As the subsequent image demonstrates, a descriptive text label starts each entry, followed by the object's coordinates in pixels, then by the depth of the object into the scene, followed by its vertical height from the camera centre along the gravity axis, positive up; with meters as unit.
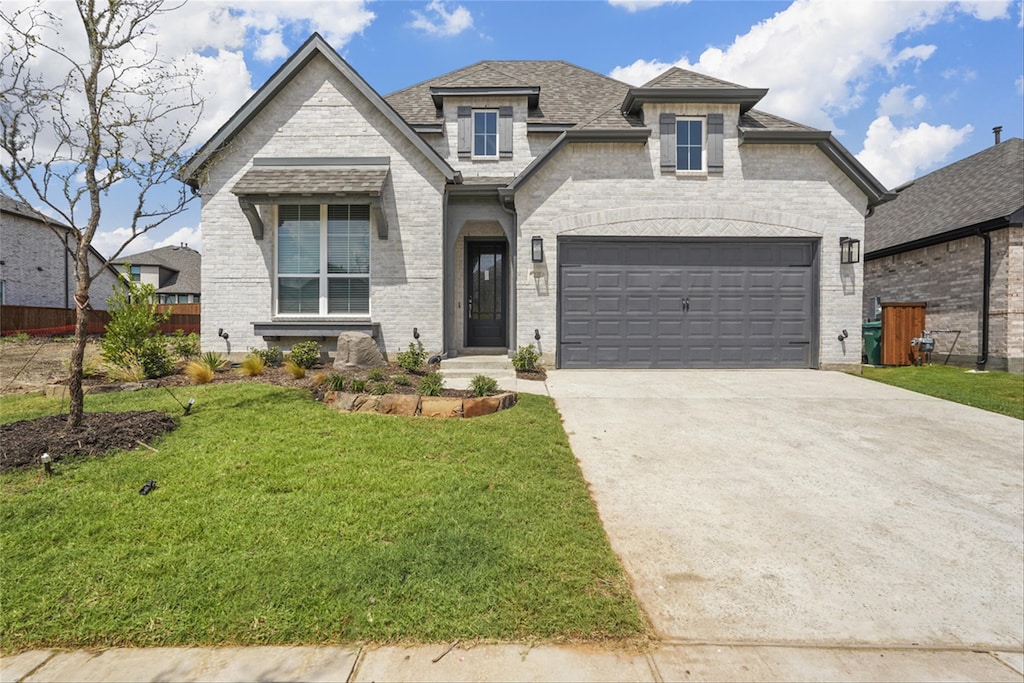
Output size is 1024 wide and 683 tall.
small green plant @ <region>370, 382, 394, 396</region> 6.84 -0.90
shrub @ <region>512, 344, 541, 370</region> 10.20 -0.65
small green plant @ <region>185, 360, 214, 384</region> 8.02 -0.81
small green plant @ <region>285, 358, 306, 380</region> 8.52 -0.79
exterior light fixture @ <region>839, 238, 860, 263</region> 10.88 +1.85
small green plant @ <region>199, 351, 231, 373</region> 9.13 -0.71
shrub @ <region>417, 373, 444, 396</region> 6.78 -0.84
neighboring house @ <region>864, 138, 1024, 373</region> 11.64 +2.15
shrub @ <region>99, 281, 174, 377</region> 8.52 -0.16
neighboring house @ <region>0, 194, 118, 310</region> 23.09 +3.15
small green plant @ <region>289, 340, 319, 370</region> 9.50 -0.56
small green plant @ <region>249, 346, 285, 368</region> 10.01 -0.62
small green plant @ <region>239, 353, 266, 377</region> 8.70 -0.74
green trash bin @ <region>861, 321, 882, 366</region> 13.05 -0.28
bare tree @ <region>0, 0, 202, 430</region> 4.73 +1.97
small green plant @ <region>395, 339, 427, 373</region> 9.56 -0.65
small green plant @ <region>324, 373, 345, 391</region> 7.00 -0.84
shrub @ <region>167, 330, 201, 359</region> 10.60 -0.49
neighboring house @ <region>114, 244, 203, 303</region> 39.69 +4.43
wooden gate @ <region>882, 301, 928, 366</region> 12.82 +0.06
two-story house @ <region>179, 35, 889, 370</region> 10.66 +2.26
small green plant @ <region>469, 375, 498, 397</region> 6.92 -0.85
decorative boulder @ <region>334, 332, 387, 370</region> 9.41 -0.51
